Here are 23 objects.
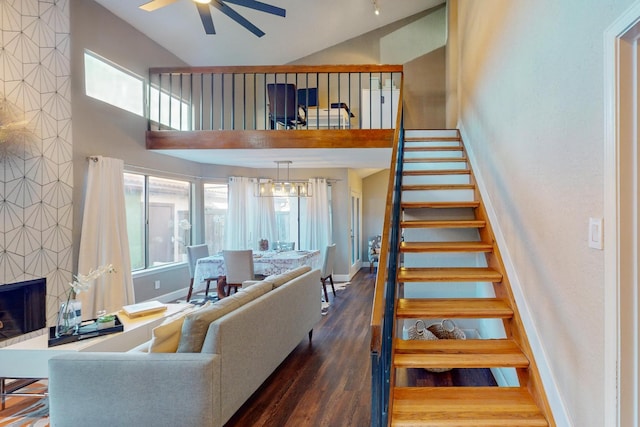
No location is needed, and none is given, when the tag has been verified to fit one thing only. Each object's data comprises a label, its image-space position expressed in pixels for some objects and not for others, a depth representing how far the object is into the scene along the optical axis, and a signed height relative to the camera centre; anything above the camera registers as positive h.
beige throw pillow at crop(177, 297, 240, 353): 2.25 -0.71
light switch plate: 1.52 -0.08
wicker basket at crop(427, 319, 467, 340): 3.39 -1.08
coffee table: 2.51 -0.96
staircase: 1.99 -0.74
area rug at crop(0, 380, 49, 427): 2.51 -1.41
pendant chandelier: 6.11 +0.45
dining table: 5.25 -0.71
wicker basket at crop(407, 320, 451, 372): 3.22 -1.05
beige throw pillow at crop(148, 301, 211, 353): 2.24 -0.76
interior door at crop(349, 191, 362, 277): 8.24 -0.41
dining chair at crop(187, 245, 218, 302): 5.57 -0.66
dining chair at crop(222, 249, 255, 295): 5.04 -0.68
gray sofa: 2.09 -0.98
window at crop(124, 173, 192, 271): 5.32 -0.06
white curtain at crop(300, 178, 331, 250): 7.34 -0.04
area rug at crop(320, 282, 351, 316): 5.37 -1.37
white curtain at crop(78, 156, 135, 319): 4.16 -0.27
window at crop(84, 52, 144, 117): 4.41 +1.70
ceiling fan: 3.30 +1.93
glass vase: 2.82 -0.80
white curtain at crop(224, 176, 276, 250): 7.13 -0.03
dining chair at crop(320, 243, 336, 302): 5.77 -0.80
